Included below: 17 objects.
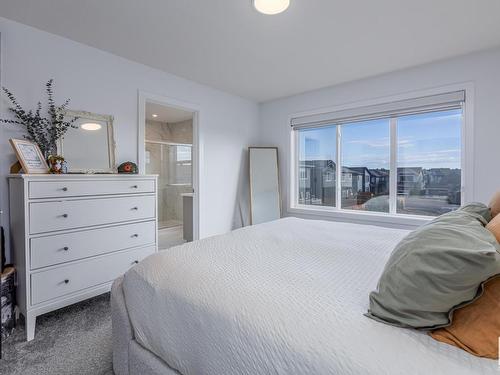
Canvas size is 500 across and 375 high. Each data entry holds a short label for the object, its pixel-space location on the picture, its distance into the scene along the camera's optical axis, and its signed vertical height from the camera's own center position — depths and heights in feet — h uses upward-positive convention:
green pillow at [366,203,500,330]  2.12 -0.87
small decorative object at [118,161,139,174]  8.33 +0.42
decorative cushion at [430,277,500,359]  2.05 -1.26
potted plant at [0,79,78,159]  6.75 +1.66
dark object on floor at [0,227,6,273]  6.26 -1.69
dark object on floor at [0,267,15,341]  5.81 -2.88
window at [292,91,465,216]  9.51 +1.00
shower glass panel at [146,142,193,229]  17.02 +0.23
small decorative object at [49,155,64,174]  6.81 +0.45
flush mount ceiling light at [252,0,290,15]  5.86 +4.15
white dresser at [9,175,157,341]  5.82 -1.41
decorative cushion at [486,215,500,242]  2.93 -0.60
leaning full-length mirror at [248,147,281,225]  13.04 -0.26
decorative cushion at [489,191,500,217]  4.54 -0.47
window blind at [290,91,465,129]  9.03 +2.88
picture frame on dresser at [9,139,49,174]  6.30 +0.64
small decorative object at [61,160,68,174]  6.94 +0.38
